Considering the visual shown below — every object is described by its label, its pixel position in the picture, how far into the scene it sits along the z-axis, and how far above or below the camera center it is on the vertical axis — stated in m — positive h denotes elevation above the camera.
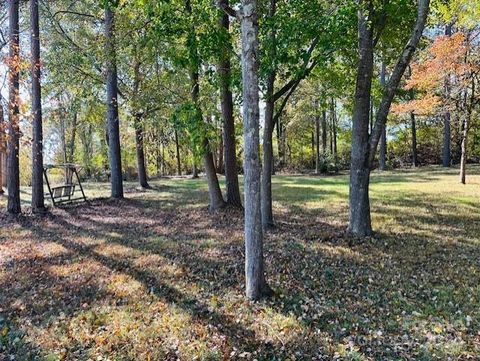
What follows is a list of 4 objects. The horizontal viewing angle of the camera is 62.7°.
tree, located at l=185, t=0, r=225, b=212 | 6.96 +1.10
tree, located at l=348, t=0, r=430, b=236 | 7.44 +0.78
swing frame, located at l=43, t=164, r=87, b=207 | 12.42 -0.71
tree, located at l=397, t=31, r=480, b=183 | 14.58 +3.26
